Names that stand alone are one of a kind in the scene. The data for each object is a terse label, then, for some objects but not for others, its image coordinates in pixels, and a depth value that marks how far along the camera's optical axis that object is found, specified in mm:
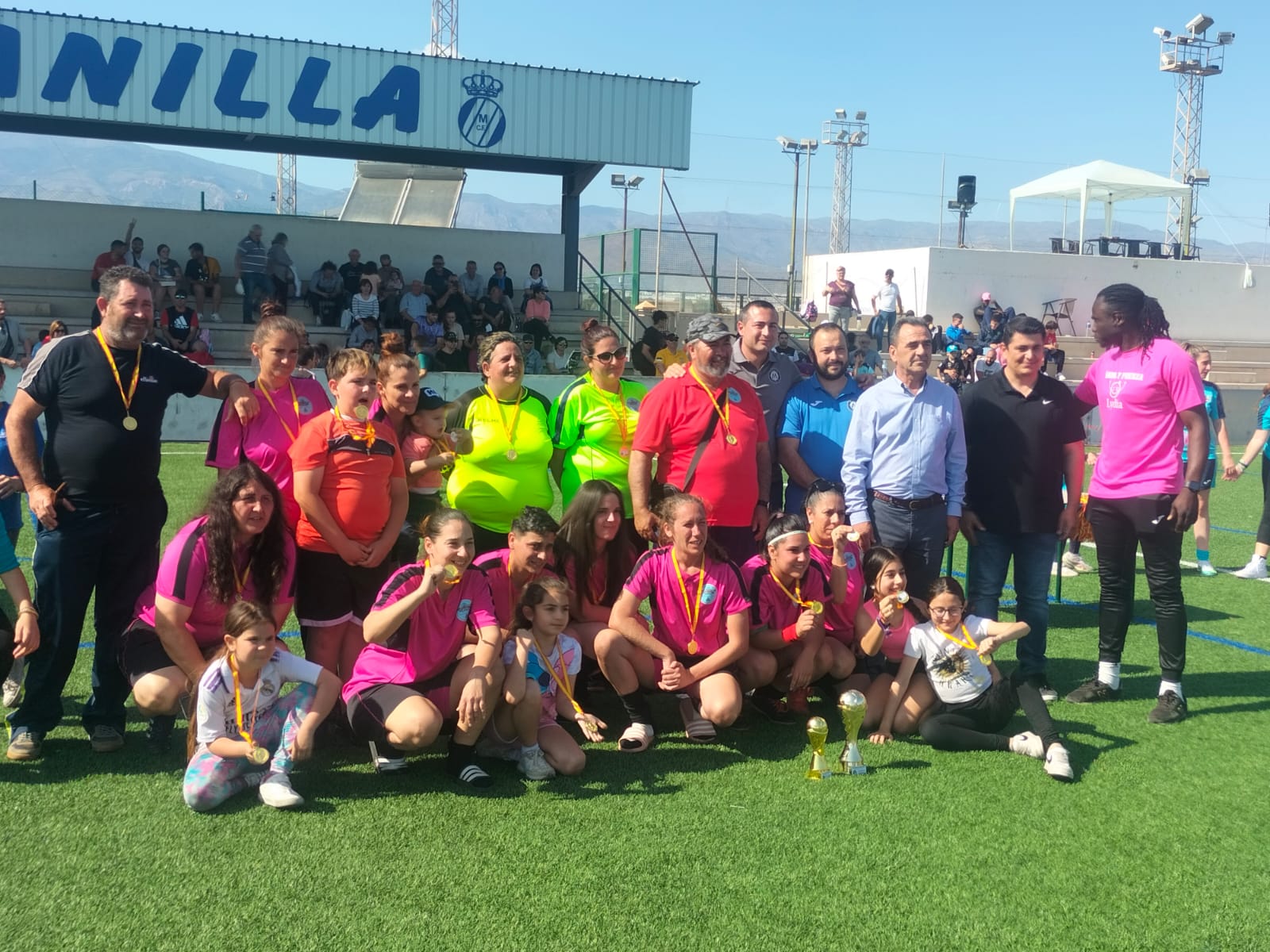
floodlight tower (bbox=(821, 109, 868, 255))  56594
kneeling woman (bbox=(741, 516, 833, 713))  4930
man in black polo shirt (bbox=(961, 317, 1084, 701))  5371
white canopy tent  31797
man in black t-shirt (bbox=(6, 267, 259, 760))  4328
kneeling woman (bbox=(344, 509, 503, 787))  4234
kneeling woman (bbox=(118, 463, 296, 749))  4281
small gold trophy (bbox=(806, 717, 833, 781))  4289
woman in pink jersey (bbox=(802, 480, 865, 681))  5137
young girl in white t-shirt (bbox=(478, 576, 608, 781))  4395
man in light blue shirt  5191
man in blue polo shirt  5719
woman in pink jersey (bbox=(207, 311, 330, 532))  4797
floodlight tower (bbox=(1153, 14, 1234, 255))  39250
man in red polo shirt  5258
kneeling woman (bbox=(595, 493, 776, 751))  4762
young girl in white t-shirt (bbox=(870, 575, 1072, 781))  4805
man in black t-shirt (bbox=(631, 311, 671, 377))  13359
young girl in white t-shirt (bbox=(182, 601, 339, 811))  3998
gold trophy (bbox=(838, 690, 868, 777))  4379
